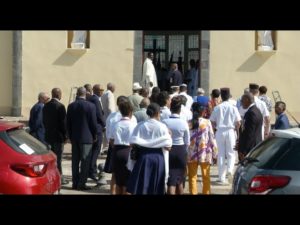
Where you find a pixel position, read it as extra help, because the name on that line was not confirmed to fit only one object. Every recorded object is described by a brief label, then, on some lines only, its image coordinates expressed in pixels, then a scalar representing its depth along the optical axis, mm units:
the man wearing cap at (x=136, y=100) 13373
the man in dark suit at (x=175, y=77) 20625
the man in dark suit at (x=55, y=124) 11727
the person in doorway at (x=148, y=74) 20230
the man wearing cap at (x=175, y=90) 15545
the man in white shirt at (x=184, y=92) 15203
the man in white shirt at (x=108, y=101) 15148
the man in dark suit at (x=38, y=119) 12323
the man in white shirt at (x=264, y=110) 13266
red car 7170
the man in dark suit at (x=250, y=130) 11433
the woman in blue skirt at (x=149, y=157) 8688
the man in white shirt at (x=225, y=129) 12367
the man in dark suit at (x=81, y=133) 11539
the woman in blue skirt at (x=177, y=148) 9359
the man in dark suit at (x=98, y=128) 12400
